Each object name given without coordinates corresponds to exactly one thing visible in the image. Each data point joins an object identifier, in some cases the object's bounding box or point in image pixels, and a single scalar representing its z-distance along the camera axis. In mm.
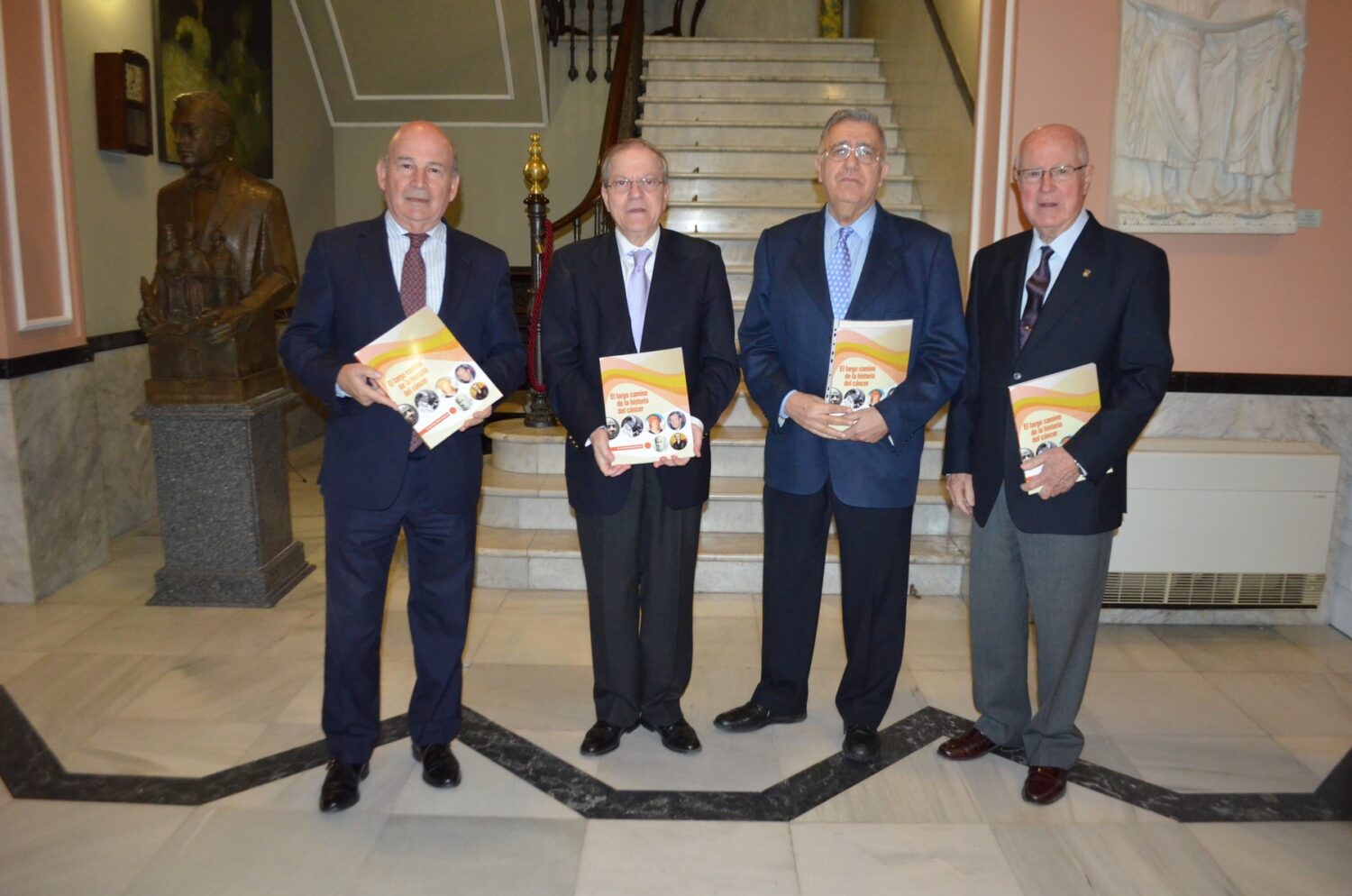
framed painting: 5234
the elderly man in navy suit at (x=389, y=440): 2387
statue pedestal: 3963
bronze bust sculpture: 3855
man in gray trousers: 2420
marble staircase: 4246
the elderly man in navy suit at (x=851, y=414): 2533
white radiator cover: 3764
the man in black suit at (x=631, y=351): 2549
